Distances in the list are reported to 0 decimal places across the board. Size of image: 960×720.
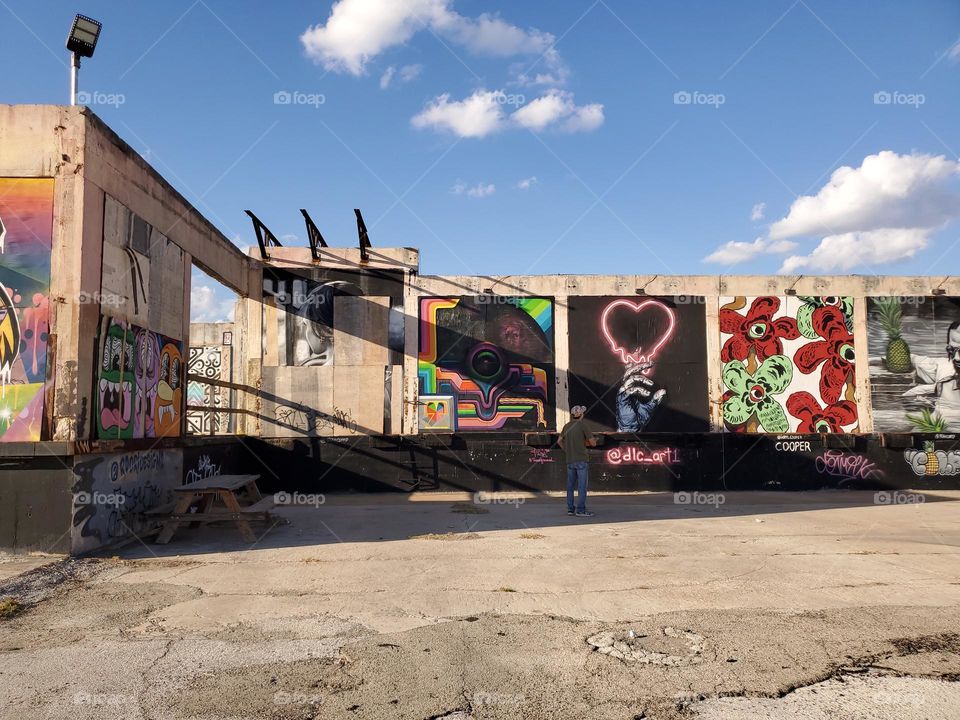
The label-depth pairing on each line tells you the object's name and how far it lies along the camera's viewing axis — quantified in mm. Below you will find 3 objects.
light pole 8070
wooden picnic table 8039
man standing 10406
